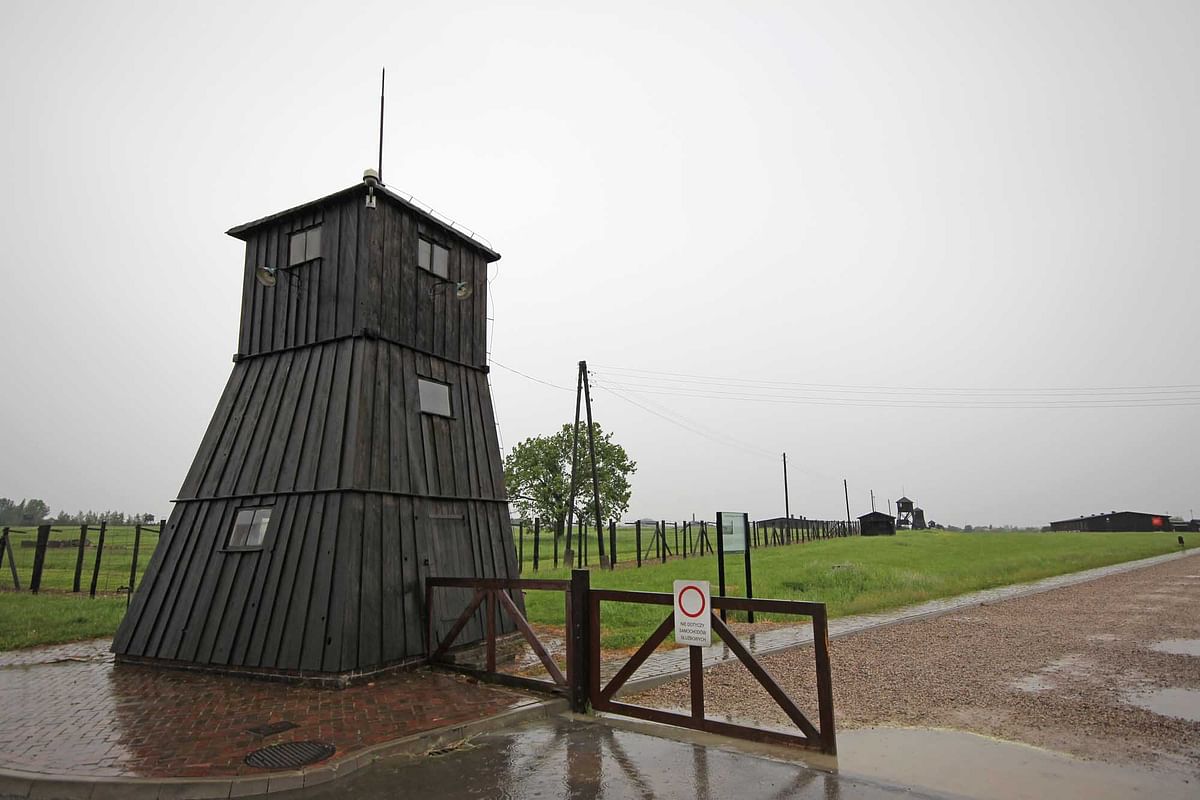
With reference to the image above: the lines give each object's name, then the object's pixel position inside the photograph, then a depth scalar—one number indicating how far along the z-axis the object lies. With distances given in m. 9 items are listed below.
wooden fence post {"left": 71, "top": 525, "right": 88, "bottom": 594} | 18.53
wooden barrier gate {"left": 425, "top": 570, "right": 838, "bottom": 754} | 6.05
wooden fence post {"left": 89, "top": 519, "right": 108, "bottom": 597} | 17.52
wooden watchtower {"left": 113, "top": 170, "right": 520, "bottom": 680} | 9.38
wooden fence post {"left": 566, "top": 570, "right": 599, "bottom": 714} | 7.47
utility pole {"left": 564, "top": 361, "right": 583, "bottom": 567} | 27.95
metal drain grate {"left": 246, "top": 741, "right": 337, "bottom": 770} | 5.79
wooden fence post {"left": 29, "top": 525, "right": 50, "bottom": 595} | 19.14
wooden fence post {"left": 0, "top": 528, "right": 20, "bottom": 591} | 19.10
